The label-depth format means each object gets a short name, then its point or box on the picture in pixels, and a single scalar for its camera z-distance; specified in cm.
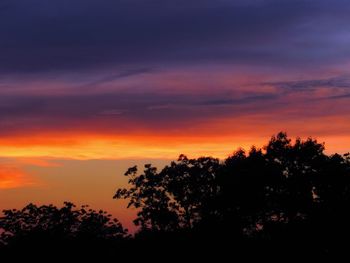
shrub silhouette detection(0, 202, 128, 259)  6994
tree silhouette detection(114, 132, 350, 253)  7825
